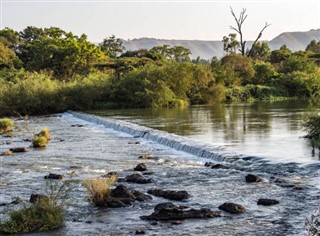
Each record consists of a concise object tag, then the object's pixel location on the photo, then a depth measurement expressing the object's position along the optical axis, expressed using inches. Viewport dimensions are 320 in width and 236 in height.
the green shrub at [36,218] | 422.3
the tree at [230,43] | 3897.6
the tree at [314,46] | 4494.6
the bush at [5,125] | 1279.5
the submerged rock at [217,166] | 671.3
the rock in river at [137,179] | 602.5
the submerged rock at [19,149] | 903.1
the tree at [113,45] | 4365.4
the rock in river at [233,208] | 462.6
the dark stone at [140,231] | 413.1
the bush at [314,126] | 836.6
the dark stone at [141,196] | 515.8
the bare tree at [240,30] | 3181.6
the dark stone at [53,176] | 639.1
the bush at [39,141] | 973.4
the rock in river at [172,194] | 516.7
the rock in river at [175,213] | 451.2
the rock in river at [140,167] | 685.2
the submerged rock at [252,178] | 581.6
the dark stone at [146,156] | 795.3
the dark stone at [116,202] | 498.0
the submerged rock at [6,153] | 867.4
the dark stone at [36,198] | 448.5
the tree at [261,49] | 4013.3
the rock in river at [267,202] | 485.4
